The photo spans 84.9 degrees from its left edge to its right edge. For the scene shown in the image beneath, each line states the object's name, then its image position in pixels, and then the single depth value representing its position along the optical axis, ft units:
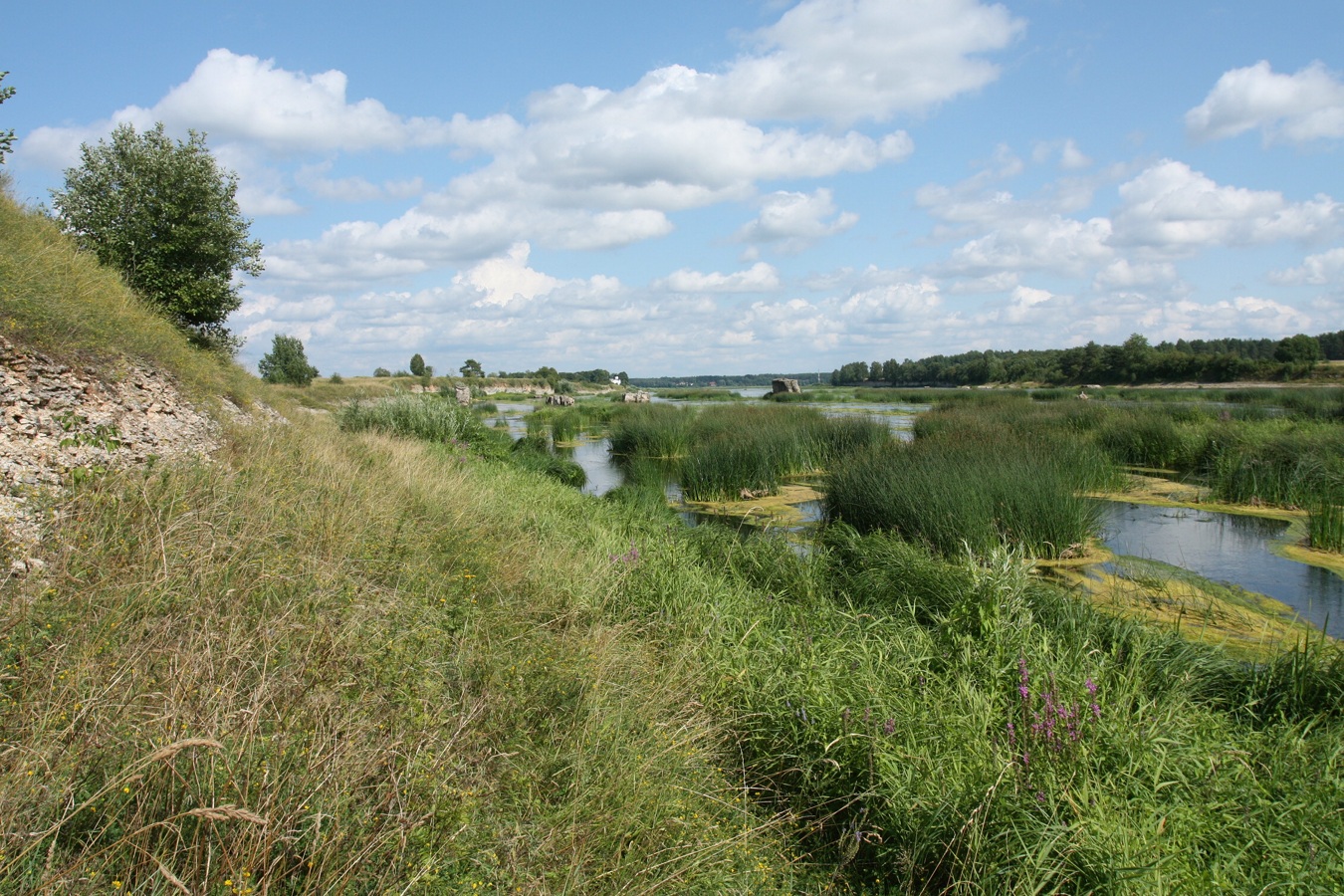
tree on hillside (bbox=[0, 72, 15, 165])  25.77
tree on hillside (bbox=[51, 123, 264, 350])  43.57
